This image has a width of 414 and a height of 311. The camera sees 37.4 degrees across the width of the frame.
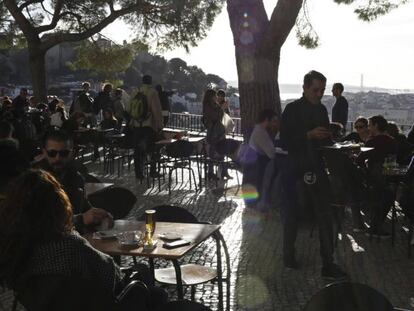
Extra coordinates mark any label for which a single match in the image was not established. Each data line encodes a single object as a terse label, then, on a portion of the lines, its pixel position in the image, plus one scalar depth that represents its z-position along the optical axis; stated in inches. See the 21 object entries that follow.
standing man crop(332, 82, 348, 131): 470.0
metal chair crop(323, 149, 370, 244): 259.0
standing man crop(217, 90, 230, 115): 492.1
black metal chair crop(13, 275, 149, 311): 102.7
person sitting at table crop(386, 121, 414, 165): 322.4
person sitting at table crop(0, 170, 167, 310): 99.6
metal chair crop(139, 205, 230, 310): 159.9
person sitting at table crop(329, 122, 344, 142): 362.2
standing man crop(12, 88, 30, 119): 470.0
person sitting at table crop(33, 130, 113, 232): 184.7
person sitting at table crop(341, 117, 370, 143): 359.9
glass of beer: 150.4
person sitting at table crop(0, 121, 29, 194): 156.7
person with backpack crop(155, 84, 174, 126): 556.3
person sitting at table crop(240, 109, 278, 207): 318.7
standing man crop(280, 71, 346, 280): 220.5
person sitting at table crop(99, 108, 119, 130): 575.8
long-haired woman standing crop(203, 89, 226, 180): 412.2
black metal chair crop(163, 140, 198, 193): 391.5
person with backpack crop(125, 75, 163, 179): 428.1
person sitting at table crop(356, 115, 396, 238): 272.2
